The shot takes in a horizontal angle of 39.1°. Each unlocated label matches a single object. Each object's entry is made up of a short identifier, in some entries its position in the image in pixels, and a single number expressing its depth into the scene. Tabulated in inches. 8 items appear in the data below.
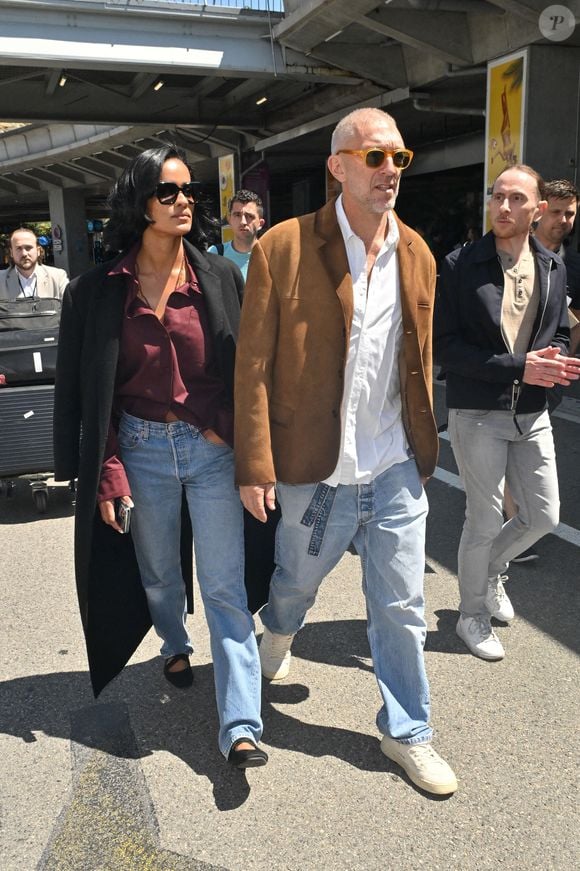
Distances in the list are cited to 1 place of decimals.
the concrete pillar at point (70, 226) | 1598.2
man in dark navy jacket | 130.9
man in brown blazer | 101.7
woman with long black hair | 110.4
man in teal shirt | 235.9
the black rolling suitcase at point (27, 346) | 228.1
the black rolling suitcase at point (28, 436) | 223.1
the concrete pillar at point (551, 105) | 445.7
